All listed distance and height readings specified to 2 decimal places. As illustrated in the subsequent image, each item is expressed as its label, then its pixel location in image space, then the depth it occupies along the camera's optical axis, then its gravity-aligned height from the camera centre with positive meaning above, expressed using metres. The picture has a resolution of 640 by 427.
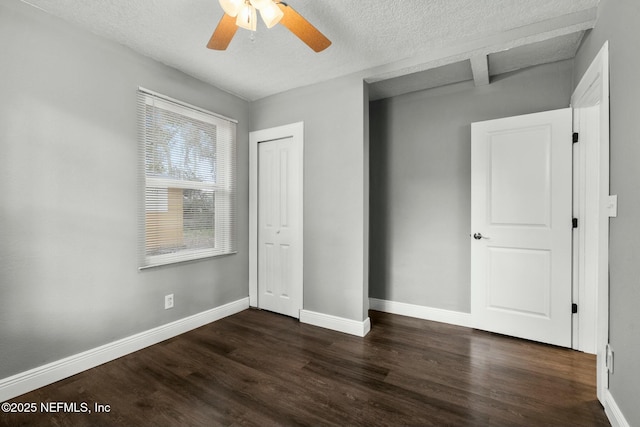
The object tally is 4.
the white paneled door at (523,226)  2.42 -0.14
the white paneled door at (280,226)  3.13 -0.17
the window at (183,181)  2.50 +0.29
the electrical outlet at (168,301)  2.63 -0.84
